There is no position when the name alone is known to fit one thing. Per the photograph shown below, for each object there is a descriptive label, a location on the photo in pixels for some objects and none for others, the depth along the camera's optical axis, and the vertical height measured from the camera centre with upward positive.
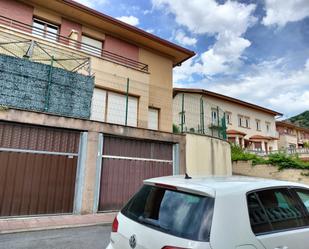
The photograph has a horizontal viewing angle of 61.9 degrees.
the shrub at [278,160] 18.47 +0.79
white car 2.23 -0.45
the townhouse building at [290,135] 42.51 +6.27
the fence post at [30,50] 10.05 +4.42
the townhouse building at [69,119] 7.95 +1.54
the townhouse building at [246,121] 30.10 +6.52
